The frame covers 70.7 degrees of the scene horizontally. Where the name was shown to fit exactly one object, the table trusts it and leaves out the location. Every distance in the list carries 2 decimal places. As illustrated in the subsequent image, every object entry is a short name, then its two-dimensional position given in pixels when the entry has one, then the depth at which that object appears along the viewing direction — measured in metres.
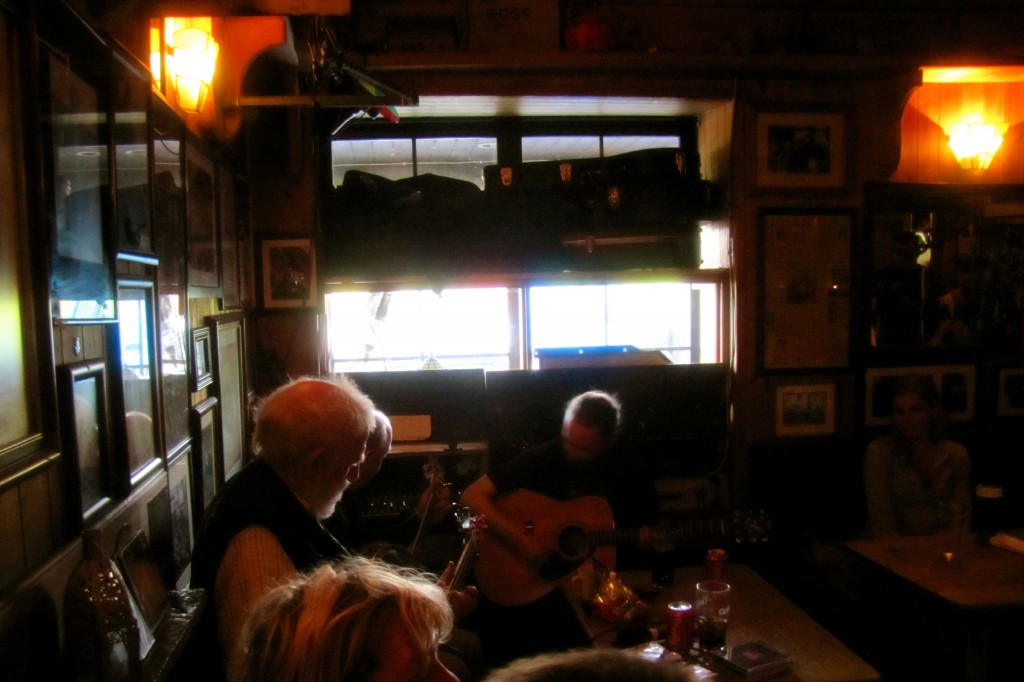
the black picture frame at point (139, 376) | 1.44
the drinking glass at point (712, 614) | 2.03
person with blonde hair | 0.93
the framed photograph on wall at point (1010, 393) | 3.69
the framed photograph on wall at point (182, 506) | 1.79
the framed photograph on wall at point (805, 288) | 3.51
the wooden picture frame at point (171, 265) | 1.71
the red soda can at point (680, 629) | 1.99
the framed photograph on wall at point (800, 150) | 3.47
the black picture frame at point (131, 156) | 1.39
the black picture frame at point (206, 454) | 2.03
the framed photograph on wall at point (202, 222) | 2.06
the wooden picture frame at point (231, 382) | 2.35
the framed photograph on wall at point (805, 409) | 3.55
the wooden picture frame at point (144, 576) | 1.37
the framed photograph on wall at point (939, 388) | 3.59
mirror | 3.59
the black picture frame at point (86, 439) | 1.16
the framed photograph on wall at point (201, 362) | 2.03
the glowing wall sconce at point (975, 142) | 3.65
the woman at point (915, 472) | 3.16
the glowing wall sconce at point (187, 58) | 1.88
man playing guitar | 3.06
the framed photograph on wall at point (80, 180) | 1.11
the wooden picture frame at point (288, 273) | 3.23
